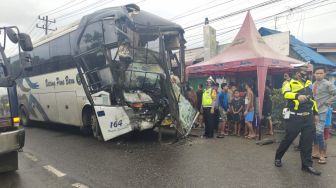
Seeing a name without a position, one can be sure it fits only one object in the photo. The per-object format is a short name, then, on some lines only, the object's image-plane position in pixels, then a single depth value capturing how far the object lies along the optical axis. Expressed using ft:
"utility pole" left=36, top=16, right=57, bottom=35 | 108.78
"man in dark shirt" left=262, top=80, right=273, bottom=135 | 31.67
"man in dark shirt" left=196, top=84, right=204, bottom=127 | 35.65
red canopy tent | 30.60
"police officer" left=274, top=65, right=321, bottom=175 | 17.54
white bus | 26.21
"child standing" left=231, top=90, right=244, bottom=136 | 30.71
